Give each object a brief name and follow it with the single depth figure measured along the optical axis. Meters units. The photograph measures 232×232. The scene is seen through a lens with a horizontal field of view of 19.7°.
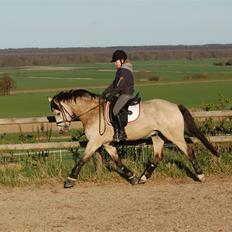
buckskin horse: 10.86
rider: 10.72
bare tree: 69.19
